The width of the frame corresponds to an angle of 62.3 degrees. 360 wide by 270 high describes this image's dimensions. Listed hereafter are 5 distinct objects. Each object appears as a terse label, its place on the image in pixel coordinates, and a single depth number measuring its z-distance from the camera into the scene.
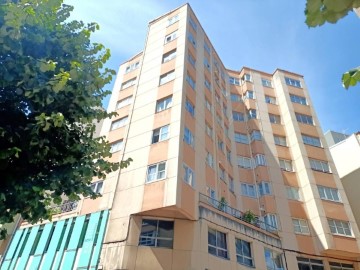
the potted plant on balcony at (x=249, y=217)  20.64
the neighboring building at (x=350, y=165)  27.34
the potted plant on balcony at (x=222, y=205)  19.42
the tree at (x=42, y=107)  5.81
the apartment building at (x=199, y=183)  16.08
